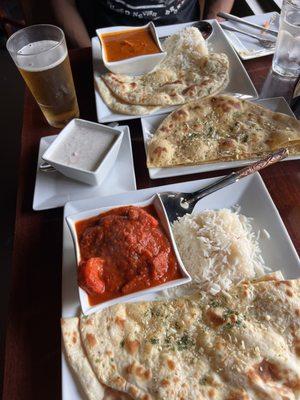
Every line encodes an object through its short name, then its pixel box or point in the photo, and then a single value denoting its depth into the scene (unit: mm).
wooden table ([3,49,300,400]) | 339
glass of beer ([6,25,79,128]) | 484
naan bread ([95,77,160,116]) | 539
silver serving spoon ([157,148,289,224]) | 430
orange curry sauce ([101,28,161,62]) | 613
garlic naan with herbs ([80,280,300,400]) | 310
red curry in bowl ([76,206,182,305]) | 344
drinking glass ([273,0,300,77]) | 560
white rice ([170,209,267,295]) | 379
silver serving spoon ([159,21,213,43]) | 668
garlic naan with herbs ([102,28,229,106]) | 551
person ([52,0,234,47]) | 758
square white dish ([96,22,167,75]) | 580
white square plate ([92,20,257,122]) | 542
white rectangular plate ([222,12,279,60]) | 632
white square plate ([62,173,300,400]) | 364
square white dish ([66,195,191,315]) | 333
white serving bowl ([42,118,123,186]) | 437
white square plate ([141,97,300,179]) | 456
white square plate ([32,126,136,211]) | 452
